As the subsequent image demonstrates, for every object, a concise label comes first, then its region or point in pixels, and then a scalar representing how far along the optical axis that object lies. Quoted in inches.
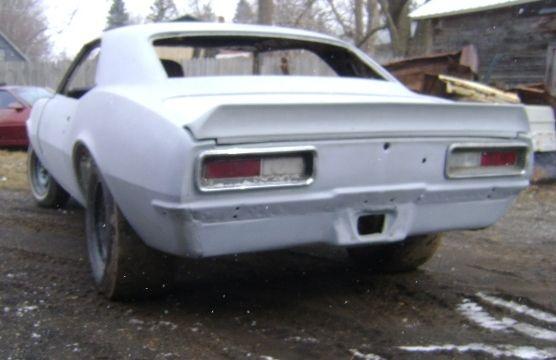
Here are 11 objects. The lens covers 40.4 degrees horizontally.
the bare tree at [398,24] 914.1
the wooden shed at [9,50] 1813.5
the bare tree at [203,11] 1543.3
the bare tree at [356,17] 1277.1
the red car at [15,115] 522.6
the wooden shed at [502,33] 619.8
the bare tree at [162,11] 1713.8
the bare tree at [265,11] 741.3
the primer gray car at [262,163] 130.6
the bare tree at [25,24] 2268.7
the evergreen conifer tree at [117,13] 2706.7
